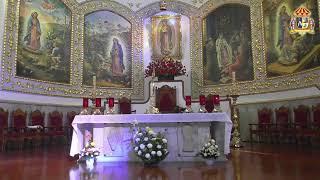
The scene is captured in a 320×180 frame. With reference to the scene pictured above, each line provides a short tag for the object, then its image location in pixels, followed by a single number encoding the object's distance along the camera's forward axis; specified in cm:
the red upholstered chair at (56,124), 894
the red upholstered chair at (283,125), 815
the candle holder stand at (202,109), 542
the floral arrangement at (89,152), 498
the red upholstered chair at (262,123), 907
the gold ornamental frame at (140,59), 866
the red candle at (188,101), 555
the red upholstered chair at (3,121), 751
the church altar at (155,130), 515
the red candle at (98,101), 558
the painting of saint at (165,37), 1176
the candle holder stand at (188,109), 551
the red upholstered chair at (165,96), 1011
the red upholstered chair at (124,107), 686
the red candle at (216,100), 556
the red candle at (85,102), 556
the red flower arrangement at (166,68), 976
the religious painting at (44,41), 916
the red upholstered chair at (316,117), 750
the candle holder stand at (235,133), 771
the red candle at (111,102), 559
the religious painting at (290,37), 804
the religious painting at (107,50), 1120
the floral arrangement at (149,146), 467
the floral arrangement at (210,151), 486
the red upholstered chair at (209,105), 707
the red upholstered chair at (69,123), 991
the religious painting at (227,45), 1058
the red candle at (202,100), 546
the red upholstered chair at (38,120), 853
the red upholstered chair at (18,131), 753
